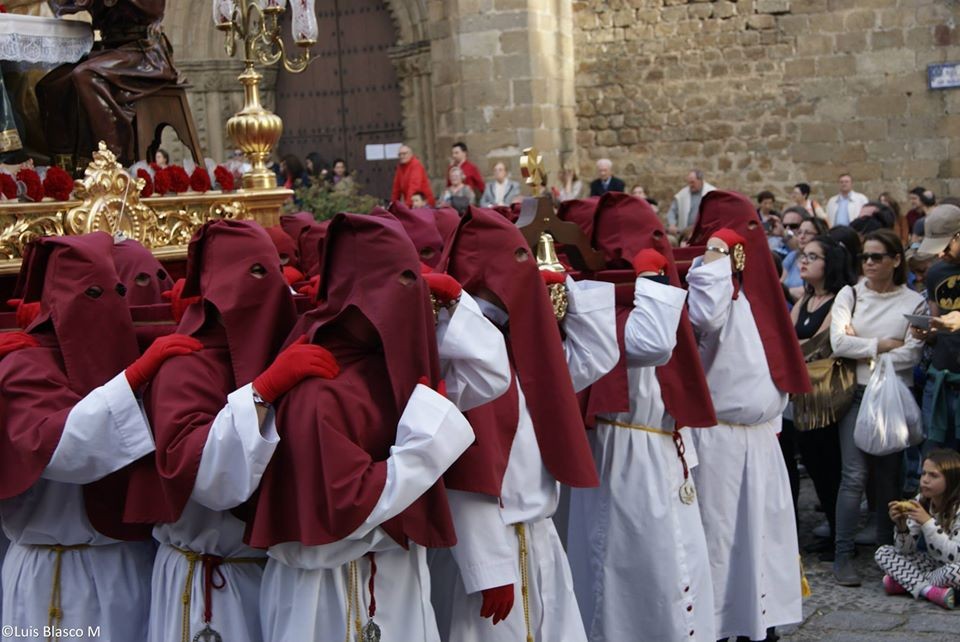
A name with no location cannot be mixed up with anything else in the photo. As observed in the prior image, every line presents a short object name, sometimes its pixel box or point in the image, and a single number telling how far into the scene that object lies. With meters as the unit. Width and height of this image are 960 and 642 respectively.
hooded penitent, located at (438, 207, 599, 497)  4.29
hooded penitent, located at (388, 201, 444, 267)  5.52
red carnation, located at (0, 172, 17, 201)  6.77
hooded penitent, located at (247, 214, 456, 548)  3.64
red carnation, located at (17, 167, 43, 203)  6.83
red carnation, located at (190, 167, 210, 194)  7.59
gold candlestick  7.82
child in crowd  6.45
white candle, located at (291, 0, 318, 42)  7.80
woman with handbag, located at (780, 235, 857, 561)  7.27
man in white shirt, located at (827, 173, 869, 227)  15.09
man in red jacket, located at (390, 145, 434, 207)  15.66
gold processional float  6.82
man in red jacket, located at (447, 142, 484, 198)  15.76
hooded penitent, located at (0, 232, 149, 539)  4.07
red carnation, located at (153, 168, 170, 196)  7.34
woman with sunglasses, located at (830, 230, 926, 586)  7.15
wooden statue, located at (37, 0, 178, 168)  7.70
